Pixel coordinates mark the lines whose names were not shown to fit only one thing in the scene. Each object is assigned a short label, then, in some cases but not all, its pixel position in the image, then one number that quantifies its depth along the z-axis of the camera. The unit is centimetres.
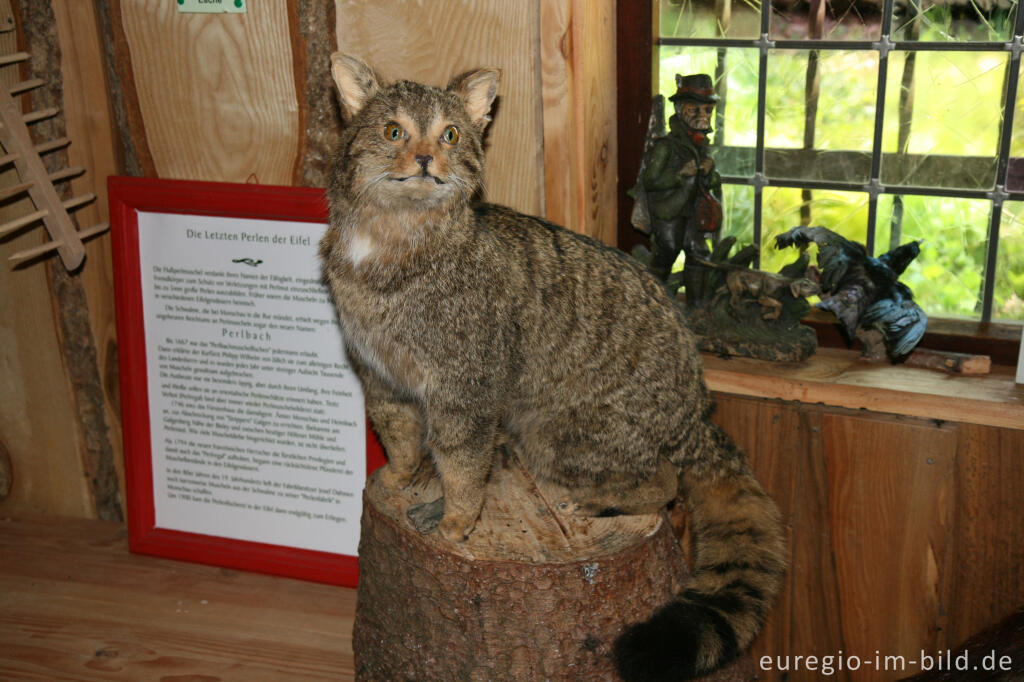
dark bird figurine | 183
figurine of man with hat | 186
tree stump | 151
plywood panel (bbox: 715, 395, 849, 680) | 191
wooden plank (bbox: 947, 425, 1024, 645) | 175
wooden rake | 195
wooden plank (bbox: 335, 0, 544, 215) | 185
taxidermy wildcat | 146
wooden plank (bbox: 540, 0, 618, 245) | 182
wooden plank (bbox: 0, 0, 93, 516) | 232
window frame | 186
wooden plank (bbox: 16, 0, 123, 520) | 212
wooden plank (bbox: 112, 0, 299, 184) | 200
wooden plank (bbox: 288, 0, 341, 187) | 196
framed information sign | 210
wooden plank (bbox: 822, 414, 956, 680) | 182
